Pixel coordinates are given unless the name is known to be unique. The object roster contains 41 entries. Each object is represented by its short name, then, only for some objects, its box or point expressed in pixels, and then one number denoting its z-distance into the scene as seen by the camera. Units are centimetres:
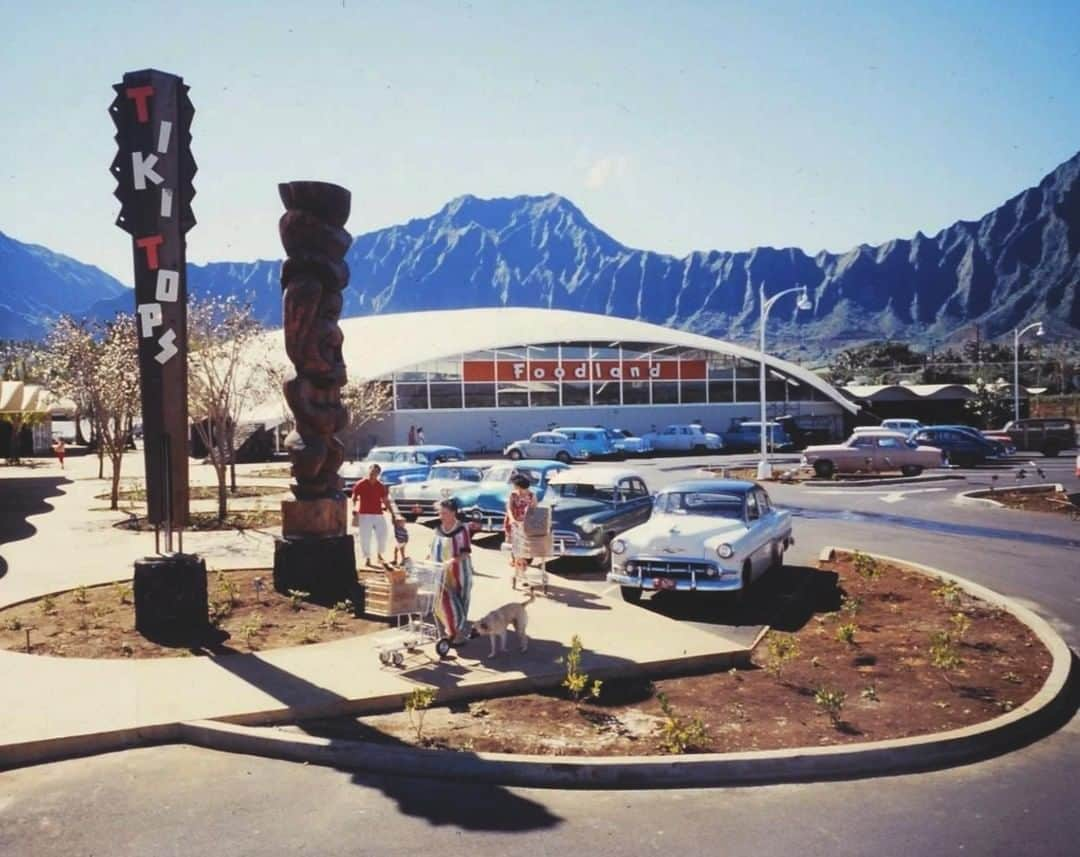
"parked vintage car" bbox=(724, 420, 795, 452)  4822
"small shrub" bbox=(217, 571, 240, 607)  1181
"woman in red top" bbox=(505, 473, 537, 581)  1292
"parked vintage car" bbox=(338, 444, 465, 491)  2434
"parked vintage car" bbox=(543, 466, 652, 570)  1456
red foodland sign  4981
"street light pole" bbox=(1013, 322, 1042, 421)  4669
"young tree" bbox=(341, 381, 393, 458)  4091
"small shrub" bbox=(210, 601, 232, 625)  1099
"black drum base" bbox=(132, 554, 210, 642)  1030
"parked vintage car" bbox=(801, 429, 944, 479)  3175
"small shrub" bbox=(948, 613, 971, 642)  996
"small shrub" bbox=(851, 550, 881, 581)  1364
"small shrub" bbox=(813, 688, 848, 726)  746
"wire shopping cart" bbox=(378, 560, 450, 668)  911
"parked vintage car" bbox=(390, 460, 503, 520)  2058
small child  1260
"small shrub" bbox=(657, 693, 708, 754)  679
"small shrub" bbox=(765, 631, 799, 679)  887
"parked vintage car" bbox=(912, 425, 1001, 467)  3659
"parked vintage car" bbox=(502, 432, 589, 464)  4206
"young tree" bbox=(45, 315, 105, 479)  2673
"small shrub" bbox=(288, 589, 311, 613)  1158
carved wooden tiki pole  1258
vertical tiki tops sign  1029
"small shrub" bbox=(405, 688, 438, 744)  711
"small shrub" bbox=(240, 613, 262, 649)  999
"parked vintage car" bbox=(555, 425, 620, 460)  4291
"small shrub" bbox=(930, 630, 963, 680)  871
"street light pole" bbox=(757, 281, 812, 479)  3225
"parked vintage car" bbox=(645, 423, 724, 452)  4800
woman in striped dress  928
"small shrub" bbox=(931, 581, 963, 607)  1157
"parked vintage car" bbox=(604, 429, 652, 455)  4544
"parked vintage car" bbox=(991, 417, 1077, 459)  4203
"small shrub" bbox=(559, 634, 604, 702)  797
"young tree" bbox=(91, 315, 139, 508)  2516
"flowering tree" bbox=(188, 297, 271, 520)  2355
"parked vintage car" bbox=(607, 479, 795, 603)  1180
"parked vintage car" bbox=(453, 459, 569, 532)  1777
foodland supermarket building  4850
